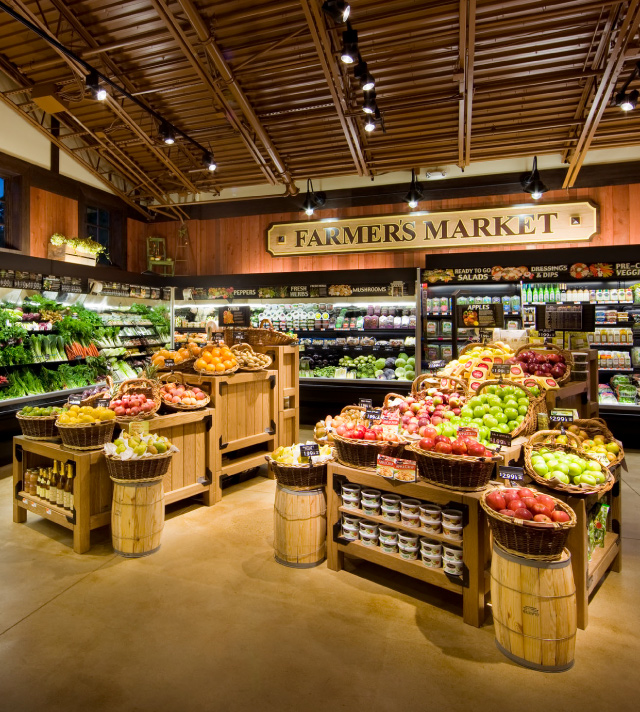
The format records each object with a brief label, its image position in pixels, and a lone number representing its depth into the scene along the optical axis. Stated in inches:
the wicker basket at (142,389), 177.4
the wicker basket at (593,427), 141.2
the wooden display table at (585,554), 106.5
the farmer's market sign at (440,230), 327.0
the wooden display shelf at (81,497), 145.7
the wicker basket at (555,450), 107.1
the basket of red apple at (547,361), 161.6
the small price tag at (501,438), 119.9
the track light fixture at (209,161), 341.7
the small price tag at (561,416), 137.3
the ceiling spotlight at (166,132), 309.4
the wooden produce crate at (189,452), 171.5
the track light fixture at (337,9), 198.8
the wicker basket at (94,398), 173.3
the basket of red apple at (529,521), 91.1
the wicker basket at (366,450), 129.1
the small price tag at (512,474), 110.3
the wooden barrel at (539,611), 91.7
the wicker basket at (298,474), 133.6
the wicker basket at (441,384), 159.2
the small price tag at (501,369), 151.6
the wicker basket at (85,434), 147.9
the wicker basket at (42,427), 163.8
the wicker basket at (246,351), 215.4
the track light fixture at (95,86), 259.5
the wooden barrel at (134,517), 140.5
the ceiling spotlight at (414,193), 352.9
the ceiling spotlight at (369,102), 253.0
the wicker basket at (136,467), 138.3
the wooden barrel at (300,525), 134.6
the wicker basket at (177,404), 180.9
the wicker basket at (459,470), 109.3
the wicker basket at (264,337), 243.3
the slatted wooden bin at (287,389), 233.9
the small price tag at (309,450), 136.6
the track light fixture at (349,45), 217.8
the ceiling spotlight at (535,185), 322.0
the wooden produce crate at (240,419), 193.6
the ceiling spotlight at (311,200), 382.0
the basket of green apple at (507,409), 134.8
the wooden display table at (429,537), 108.9
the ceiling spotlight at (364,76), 236.4
